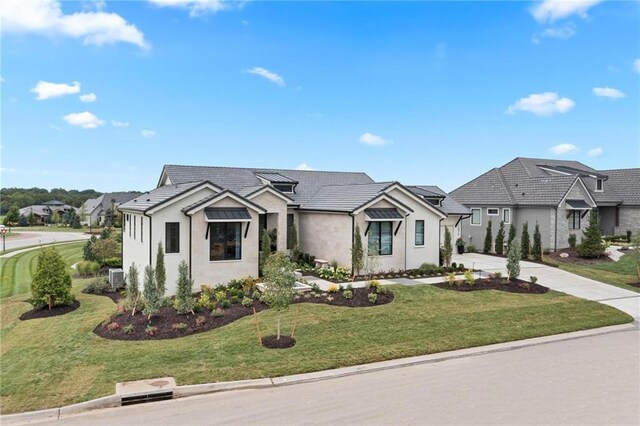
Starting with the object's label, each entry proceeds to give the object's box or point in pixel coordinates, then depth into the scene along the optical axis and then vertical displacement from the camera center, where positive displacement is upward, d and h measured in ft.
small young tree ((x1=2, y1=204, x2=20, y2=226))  243.19 -3.80
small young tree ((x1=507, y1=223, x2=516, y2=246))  99.64 -4.49
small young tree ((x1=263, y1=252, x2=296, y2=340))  39.50 -6.62
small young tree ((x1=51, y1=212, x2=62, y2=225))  276.41 -4.69
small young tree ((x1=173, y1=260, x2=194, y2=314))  46.57 -9.24
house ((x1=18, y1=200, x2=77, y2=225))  298.76 +0.35
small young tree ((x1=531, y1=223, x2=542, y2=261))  91.81 -7.02
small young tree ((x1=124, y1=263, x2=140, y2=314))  48.73 -8.91
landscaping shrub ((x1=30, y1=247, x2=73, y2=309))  53.83 -8.87
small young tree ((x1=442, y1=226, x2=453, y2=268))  77.10 -6.70
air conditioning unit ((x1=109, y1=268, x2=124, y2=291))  70.18 -10.74
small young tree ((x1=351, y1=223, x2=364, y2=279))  66.74 -6.26
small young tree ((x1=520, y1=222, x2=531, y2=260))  93.61 -6.96
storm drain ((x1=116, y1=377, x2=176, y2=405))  28.50 -11.78
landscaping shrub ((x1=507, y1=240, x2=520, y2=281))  65.98 -7.28
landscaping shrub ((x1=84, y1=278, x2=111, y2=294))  66.74 -11.53
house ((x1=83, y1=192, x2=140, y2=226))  268.72 +3.49
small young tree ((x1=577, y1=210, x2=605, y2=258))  90.89 -6.49
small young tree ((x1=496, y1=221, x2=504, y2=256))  102.35 -7.11
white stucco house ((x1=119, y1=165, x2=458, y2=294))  60.23 -1.43
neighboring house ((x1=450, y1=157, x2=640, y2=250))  102.01 +3.00
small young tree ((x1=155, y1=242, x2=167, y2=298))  52.24 -7.48
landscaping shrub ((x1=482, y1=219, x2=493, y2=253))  106.93 -7.18
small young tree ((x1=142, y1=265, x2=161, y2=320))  44.55 -8.85
